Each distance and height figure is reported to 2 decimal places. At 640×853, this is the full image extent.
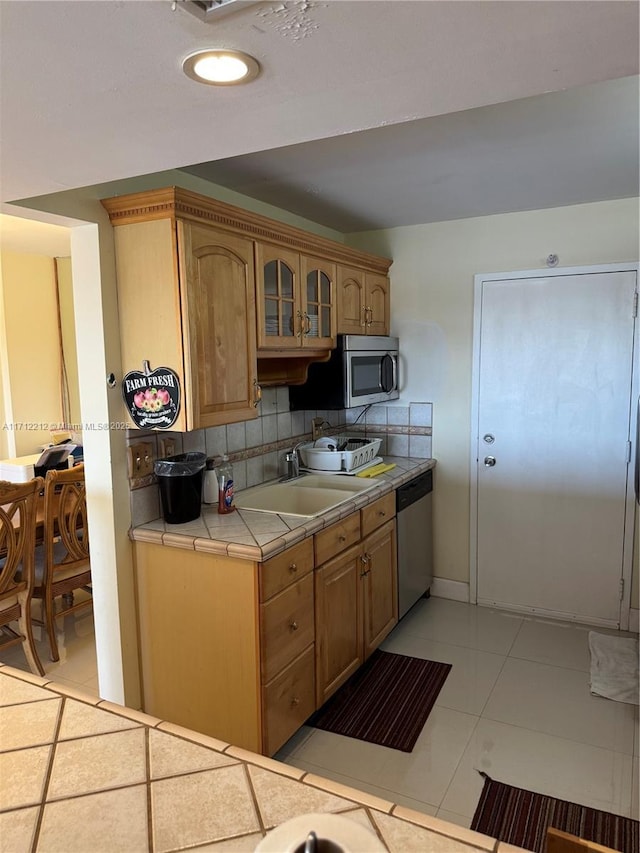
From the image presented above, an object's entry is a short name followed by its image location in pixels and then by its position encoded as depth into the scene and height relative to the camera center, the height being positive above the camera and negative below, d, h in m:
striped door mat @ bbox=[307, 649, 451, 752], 2.53 -1.55
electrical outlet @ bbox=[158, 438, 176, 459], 2.49 -0.34
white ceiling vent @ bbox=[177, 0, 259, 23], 0.77 +0.47
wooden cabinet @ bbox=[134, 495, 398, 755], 2.14 -1.05
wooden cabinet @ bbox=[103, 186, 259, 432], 2.12 +0.25
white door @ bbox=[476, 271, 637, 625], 3.31 -0.48
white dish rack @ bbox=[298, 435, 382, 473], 3.27 -0.51
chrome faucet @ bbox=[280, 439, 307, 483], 3.28 -0.56
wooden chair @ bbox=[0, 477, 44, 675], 2.73 -0.90
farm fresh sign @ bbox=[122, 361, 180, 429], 2.19 -0.11
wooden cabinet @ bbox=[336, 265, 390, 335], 3.26 +0.35
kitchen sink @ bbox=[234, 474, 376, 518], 2.99 -0.67
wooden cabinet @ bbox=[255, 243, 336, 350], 2.58 +0.30
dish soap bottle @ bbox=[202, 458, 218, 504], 2.62 -0.54
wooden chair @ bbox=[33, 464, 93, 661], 3.00 -0.95
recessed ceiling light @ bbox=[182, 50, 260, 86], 0.92 +0.48
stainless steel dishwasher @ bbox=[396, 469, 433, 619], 3.32 -1.05
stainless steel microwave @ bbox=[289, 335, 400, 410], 3.21 -0.09
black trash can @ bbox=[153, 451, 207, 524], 2.36 -0.49
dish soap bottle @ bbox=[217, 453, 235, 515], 2.53 -0.54
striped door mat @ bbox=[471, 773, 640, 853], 1.96 -1.57
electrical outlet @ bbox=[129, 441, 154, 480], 2.35 -0.38
